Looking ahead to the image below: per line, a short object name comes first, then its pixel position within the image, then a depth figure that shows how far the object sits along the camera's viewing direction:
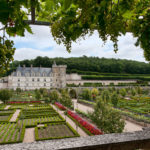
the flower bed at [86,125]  11.62
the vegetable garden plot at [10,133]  10.26
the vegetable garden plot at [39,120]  14.17
